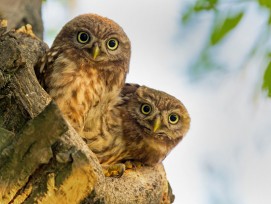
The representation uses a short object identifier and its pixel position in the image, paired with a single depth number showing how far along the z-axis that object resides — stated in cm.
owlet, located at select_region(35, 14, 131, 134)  562
